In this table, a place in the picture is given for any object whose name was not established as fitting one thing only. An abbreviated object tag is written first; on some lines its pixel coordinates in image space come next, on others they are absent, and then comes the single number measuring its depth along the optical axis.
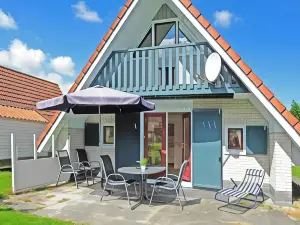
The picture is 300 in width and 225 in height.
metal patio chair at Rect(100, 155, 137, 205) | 7.07
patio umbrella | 6.74
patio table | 6.79
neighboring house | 15.57
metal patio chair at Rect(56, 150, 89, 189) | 8.98
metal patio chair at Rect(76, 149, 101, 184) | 10.02
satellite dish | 7.37
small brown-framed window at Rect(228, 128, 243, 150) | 8.62
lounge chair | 6.59
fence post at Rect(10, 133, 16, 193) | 7.68
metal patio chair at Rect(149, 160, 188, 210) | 6.52
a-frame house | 7.13
